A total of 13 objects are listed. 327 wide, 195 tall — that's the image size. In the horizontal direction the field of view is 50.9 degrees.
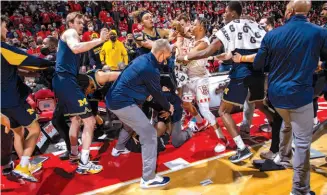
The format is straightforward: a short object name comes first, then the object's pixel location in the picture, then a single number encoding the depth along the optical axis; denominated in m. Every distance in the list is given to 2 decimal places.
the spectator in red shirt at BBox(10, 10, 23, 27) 12.91
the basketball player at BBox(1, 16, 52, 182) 3.52
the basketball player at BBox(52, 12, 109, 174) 3.96
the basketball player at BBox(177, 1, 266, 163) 3.94
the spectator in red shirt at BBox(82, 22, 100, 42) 9.90
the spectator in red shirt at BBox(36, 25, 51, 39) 11.84
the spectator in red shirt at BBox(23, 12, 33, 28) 13.09
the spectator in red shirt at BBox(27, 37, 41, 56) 9.09
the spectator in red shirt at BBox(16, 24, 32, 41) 11.53
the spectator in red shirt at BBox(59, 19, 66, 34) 12.82
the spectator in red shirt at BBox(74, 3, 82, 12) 14.48
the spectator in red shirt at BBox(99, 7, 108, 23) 14.30
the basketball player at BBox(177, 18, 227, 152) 4.68
